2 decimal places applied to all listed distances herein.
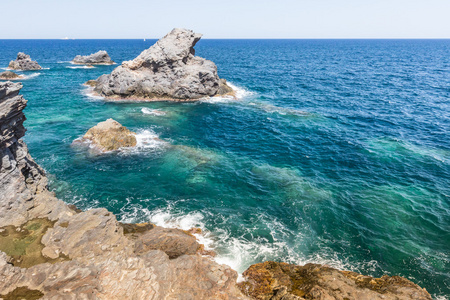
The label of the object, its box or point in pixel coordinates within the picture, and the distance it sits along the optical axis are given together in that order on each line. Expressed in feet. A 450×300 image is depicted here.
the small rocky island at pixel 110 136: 134.10
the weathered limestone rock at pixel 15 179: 68.69
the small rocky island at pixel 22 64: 353.51
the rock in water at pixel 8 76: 282.75
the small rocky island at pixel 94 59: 424.46
